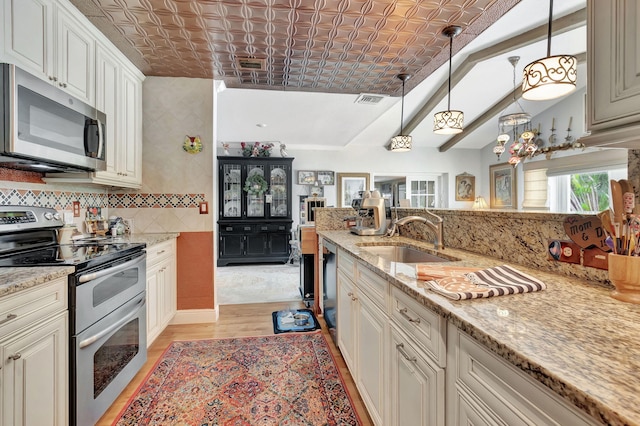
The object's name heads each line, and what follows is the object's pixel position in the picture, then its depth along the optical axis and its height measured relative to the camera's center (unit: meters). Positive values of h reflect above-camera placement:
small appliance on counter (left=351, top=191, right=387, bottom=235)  2.61 -0.01
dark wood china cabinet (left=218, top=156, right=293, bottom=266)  5.70 +0.00
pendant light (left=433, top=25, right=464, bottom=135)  2.76 +0.84
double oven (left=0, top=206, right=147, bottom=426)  1.41 -0.49
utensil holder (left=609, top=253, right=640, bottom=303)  0.82 -0.19
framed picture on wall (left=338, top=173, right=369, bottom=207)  6.72 +0.59
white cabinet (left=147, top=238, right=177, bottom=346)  2.30 -0.66
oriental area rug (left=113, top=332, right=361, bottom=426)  1.63 -1.13
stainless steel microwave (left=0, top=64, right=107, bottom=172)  1.39 +0.46
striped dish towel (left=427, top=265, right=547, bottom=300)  0.91 -0.25
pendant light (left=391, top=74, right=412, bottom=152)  3.52 +0.81
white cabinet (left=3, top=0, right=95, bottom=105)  1.47 +0.95
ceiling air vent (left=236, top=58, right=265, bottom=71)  2.49 +1.28
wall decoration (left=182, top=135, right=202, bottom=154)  2.91 +0.66
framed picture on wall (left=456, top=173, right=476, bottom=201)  7.19 +0.59
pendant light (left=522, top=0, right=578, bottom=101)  1.88 +0.89
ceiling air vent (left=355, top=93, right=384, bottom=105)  3.62 +1.42
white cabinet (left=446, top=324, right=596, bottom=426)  0.54 -0.40
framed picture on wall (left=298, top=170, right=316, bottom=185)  6.45 +0.74
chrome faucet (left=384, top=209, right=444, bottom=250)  1.85 -0.11
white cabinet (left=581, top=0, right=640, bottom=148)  0.74 +0.37
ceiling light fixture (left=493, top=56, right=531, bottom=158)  4.08 +1.29
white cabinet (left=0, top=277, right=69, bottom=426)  1.07 -0.59
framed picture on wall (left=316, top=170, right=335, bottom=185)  6.53 +0.75
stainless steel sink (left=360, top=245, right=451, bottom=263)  2.02 -0.30
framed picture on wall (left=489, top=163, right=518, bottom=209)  6.33 +0.56
